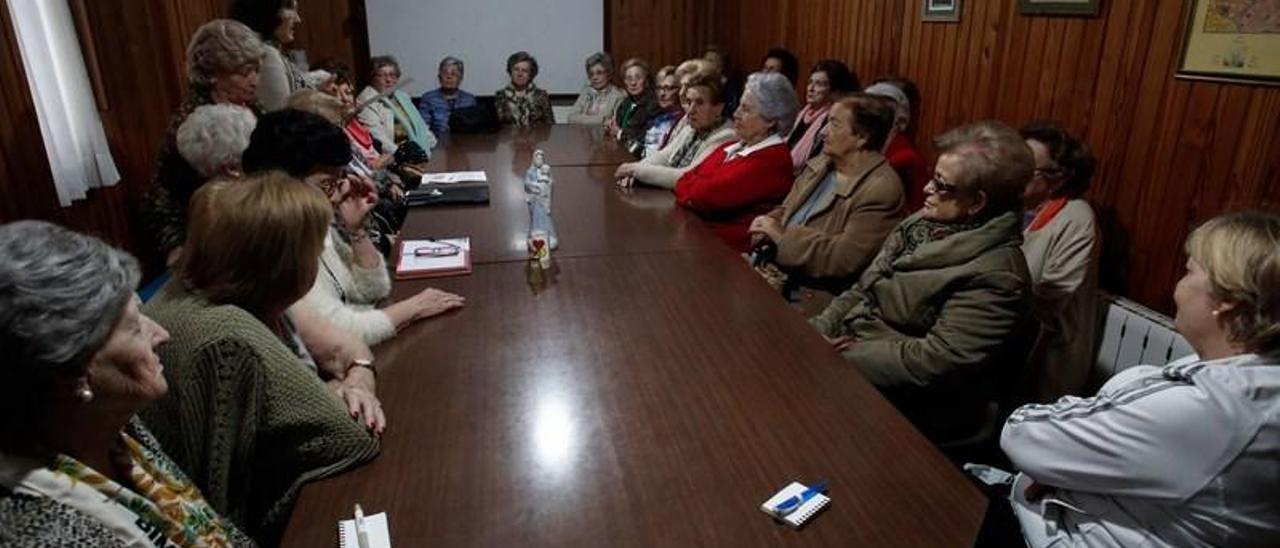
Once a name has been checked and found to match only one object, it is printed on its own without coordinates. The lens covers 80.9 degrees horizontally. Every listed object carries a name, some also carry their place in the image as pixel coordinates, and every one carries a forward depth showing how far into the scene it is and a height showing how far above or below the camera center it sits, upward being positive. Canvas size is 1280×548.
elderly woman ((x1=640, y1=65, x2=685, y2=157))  3.90 -0.58
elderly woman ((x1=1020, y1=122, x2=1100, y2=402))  2.14 -0.70
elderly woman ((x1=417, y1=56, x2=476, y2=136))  5.12 -0.62
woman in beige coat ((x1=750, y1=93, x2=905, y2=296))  2.38 -0.63
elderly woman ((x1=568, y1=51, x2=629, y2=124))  5.29 -0.63
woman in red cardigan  2.74 -0.59
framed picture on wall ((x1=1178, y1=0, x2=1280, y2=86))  1.83 -0.10
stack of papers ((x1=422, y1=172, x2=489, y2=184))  3.19 -0.72
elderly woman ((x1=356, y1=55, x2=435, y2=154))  4.06 -0.61
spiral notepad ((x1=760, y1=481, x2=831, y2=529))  1.04 -0.67
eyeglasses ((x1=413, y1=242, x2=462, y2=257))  2.18 -0.68
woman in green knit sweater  1.13 -0.52
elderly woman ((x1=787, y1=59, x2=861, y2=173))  3.73 -0.41
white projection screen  6.10 -0.25
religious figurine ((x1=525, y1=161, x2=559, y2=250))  2.30 -0.63
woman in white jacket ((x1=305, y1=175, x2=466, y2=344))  1.62 -0.63
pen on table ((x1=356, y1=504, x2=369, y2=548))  0.99 -0.66
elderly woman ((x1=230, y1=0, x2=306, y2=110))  3.06 -0.13
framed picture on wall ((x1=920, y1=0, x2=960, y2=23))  3.20 -0.04
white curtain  2.66 -0.34
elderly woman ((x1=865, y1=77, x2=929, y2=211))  3.12 -0.57
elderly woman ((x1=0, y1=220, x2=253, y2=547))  0.75 -0.40
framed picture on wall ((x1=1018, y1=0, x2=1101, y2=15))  2.39 -0.02
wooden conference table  1.05 -0.69
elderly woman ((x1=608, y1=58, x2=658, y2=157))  4.39 -0.61
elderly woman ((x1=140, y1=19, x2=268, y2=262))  2.31 -0.29
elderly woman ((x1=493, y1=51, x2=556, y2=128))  5.25 -0.63
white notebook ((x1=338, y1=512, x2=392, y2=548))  1.00 -0.67
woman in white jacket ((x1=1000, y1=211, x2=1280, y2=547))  0.95 -0.54
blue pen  1.05 -0.67
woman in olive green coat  1.64 -0.64
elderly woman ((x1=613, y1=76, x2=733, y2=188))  3.12 -0.56
